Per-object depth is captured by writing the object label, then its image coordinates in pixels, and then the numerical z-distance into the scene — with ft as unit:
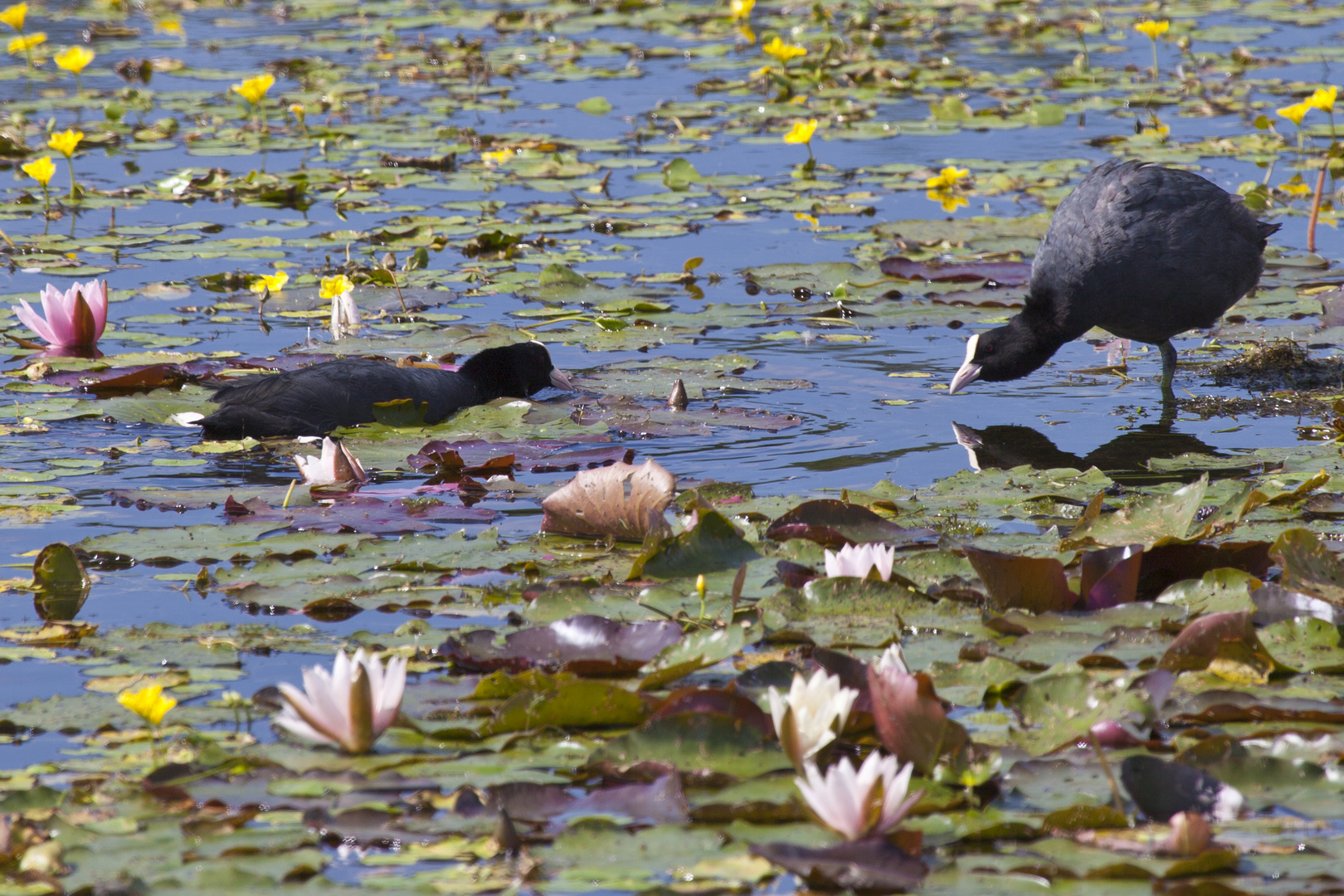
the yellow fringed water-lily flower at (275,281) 43.73
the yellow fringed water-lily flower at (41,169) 52.75
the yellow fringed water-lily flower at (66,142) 54.75
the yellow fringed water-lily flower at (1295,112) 52.31
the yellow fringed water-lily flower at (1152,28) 71.82
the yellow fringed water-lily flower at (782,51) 75.31
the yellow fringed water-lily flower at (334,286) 41.93
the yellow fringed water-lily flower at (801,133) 59.67
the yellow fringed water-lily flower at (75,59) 71.61
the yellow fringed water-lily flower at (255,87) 65.72
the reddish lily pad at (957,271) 52.06
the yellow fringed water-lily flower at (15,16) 73.97
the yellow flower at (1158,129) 69.82
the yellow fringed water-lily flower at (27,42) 78.54
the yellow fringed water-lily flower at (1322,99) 50.98
